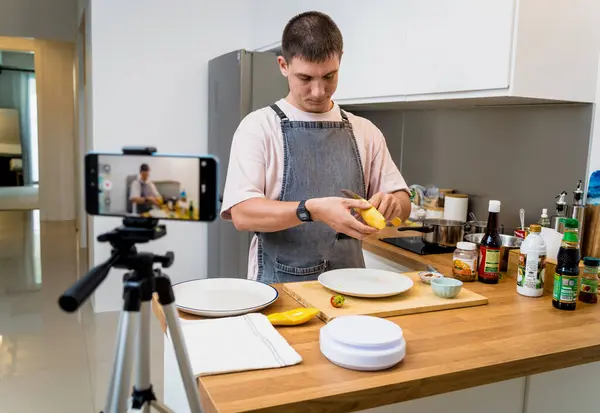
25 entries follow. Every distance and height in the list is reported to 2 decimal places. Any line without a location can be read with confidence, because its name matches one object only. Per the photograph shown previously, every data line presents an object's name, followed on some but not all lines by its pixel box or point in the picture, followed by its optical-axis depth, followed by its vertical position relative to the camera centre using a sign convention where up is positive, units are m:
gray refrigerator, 3.10 +0.28
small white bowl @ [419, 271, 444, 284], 1.52 -0.35
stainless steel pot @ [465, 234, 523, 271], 1.75 -0.30
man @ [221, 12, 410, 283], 1.49 -0.05
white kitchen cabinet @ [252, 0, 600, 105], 1.69 +0.37
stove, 2.12 -0.37
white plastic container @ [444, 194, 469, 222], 2.43 -0.23
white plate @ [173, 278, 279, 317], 1.24 -0.37
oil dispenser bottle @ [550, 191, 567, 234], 1.68 -0.18
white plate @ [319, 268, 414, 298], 1.38 -0.35
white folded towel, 1.00 -0.39
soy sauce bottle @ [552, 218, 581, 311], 1.35 -0.28
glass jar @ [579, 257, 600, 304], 1.43 -0.33
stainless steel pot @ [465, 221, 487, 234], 2.17 -0.29
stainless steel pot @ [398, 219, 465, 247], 2.16 -0.32
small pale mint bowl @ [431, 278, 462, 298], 1.39 -0.34
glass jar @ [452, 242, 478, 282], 1.61 -0.31
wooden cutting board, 1.30 -0.37
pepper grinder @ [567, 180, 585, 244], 1.73 -0.16
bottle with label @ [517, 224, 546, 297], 1.46 -0.29
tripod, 0.76 -0.23
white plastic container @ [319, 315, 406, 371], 1.00 -0.36
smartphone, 0.76 -0.06
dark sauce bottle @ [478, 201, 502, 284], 1.60 -0.29
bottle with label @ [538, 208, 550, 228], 1.73 -0.20
